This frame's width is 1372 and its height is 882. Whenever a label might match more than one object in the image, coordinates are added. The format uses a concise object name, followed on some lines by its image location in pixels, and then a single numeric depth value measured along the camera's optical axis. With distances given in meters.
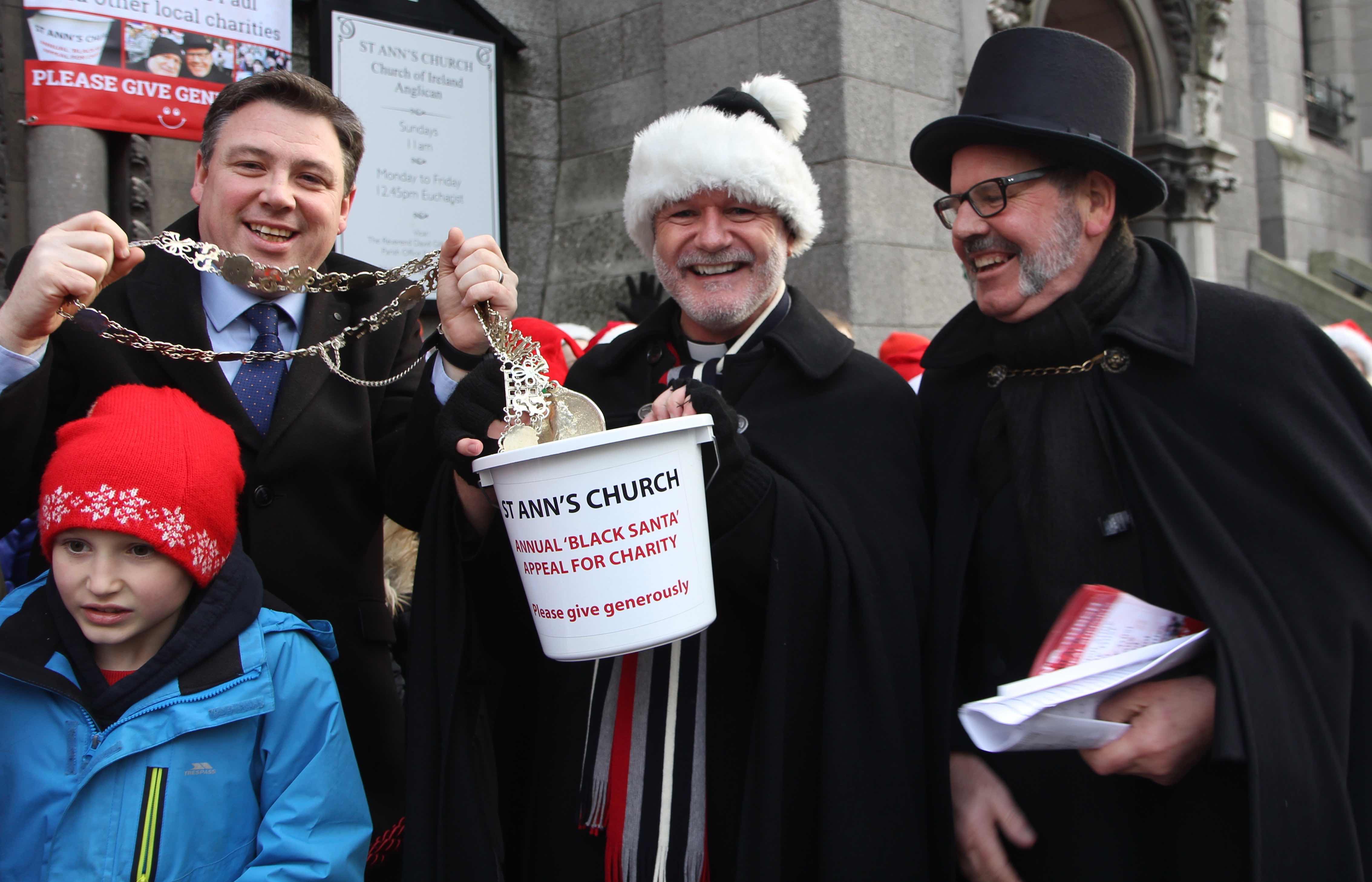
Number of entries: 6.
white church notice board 5.45
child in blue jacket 1.72
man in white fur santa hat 1.90
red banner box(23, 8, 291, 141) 4.14
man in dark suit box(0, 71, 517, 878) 2.08
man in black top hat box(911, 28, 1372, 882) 1.67
